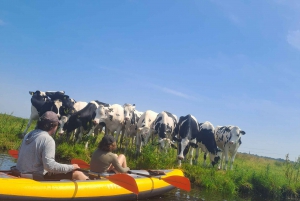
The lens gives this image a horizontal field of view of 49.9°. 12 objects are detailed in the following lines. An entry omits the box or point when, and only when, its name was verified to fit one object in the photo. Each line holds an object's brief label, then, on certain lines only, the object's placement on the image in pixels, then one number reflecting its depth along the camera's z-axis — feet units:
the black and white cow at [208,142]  57.00
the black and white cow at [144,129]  54.54
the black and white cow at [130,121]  58.03
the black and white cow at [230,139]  60.37
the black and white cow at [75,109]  51.90
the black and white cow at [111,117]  55.52
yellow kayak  19.21
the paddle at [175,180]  29.01
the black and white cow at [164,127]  50.16
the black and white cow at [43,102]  53.52
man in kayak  19.01
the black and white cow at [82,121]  53.52
